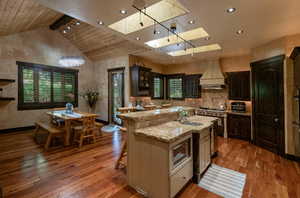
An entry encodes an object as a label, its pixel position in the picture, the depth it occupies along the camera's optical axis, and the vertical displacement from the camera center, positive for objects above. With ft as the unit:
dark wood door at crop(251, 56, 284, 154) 12.09 -0.49
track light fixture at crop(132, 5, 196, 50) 9.66 +5.51
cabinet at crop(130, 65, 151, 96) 19.61 +2.82
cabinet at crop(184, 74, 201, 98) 21.31 +1.96
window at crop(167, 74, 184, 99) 23.58 +2.23
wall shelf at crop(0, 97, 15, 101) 17.11 +0.32
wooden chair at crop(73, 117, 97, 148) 14.05 -2.99
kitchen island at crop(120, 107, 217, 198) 6.38 -2.75
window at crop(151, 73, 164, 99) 23.35 +2.28
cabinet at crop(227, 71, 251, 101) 16.70 +1.57
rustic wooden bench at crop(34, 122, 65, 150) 13.00 -2.86
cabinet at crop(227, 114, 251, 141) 15.71 -3.18
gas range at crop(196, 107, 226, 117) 17.21 -1.74
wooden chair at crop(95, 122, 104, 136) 16.68 -2.97
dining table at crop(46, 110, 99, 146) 13.68 -1.71
